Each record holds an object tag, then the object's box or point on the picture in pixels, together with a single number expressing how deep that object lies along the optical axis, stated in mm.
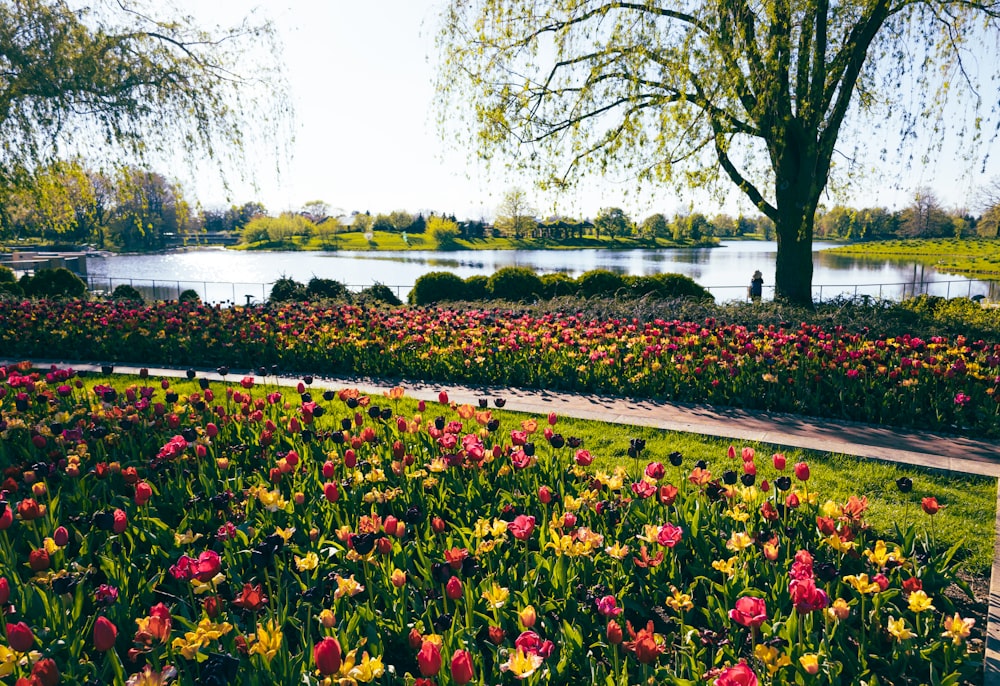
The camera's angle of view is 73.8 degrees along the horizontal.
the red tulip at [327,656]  1985
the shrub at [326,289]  18531
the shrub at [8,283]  18769
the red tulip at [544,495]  3535
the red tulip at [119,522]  3133
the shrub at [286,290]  18741
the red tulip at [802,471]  3504
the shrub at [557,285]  17594
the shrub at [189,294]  19864
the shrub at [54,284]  19594
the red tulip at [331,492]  3496
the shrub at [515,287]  17891
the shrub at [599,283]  17266
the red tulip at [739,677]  1947
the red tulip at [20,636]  2248
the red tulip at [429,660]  1980
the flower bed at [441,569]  2594
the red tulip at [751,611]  2439
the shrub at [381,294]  17919
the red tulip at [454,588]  2588
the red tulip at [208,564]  2623
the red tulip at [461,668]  1971
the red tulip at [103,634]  2225
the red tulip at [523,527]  3074
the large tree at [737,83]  12609
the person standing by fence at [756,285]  19103
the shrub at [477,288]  18297
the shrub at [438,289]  18344
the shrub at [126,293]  19375
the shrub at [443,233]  93925
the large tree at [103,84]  12023
